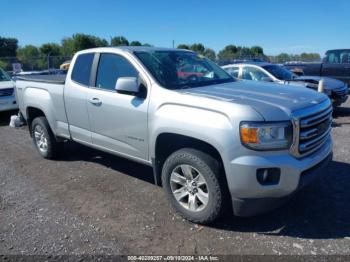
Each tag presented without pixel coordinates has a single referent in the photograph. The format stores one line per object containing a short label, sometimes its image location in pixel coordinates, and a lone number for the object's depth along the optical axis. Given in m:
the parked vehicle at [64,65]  24.33
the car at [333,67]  13.48
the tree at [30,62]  26.70
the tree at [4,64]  26.33
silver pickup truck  3.15
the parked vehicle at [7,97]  10.44
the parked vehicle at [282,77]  9.54
